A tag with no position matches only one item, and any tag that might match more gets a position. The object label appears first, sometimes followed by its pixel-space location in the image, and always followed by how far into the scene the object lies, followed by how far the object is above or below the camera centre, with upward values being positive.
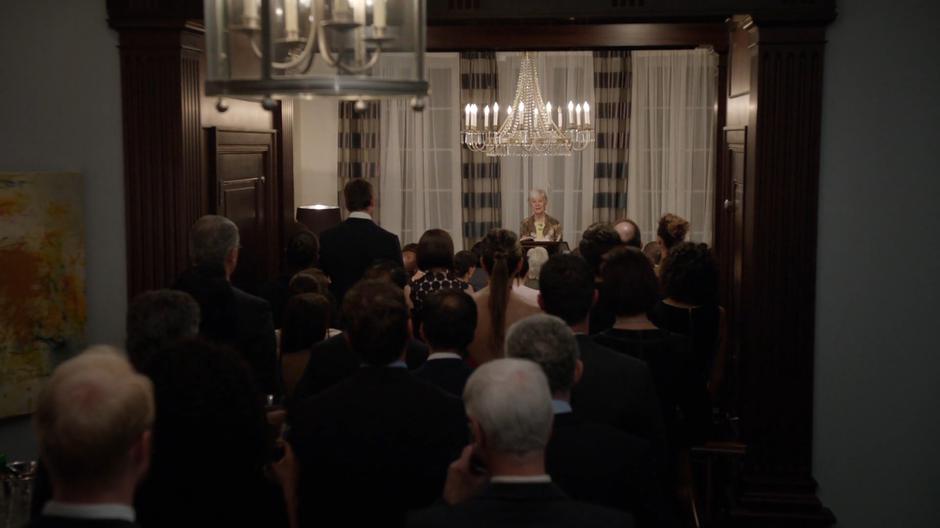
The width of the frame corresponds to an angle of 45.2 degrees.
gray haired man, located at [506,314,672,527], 2.65 -0.69
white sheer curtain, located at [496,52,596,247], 10.84 -0.10
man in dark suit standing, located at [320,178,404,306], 5.74 -0.44
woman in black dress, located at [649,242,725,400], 4.57 -0.58
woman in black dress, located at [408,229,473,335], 4.96 -0.48
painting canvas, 4.97 -0.55
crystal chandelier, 9.30 +0.26
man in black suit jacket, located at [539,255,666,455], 3.24 -0.67
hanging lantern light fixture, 2.60 +0.27
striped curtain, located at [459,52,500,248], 11.03 -0.34
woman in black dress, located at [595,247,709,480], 3.83 -0.61
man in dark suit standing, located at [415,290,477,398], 3.34 -0.54
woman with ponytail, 4.38 -0.58
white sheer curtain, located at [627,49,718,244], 10.67 +0.18
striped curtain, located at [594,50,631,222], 10.78 +0.25
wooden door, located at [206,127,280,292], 5.57 -0.19
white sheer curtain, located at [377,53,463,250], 10.95 -0.03
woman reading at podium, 10.30 -0.59
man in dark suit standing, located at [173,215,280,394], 4.09 -0.53
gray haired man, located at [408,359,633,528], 2.16 -0.60
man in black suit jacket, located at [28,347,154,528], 2.00 -0.51
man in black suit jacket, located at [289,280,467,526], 2.79 -0.71
